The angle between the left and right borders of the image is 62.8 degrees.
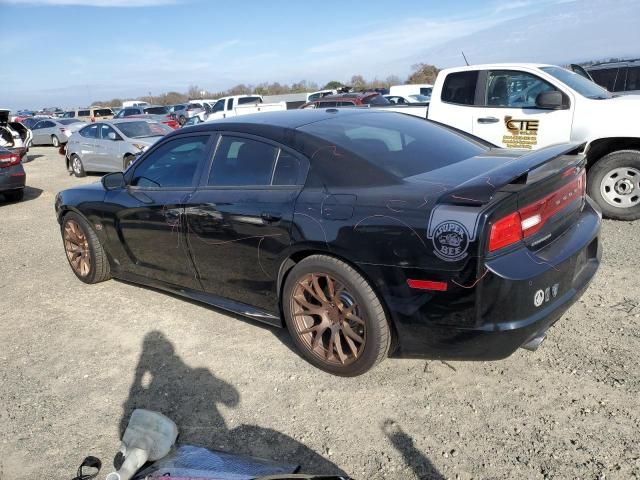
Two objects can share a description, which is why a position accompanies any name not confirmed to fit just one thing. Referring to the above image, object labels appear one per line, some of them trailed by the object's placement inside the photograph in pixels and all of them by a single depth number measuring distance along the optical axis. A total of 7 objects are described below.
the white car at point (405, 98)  20.95
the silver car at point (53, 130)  26.19
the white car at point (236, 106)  18.02
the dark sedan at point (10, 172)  10.23
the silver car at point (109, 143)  13.04
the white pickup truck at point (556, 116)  5.94
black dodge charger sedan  2.54
